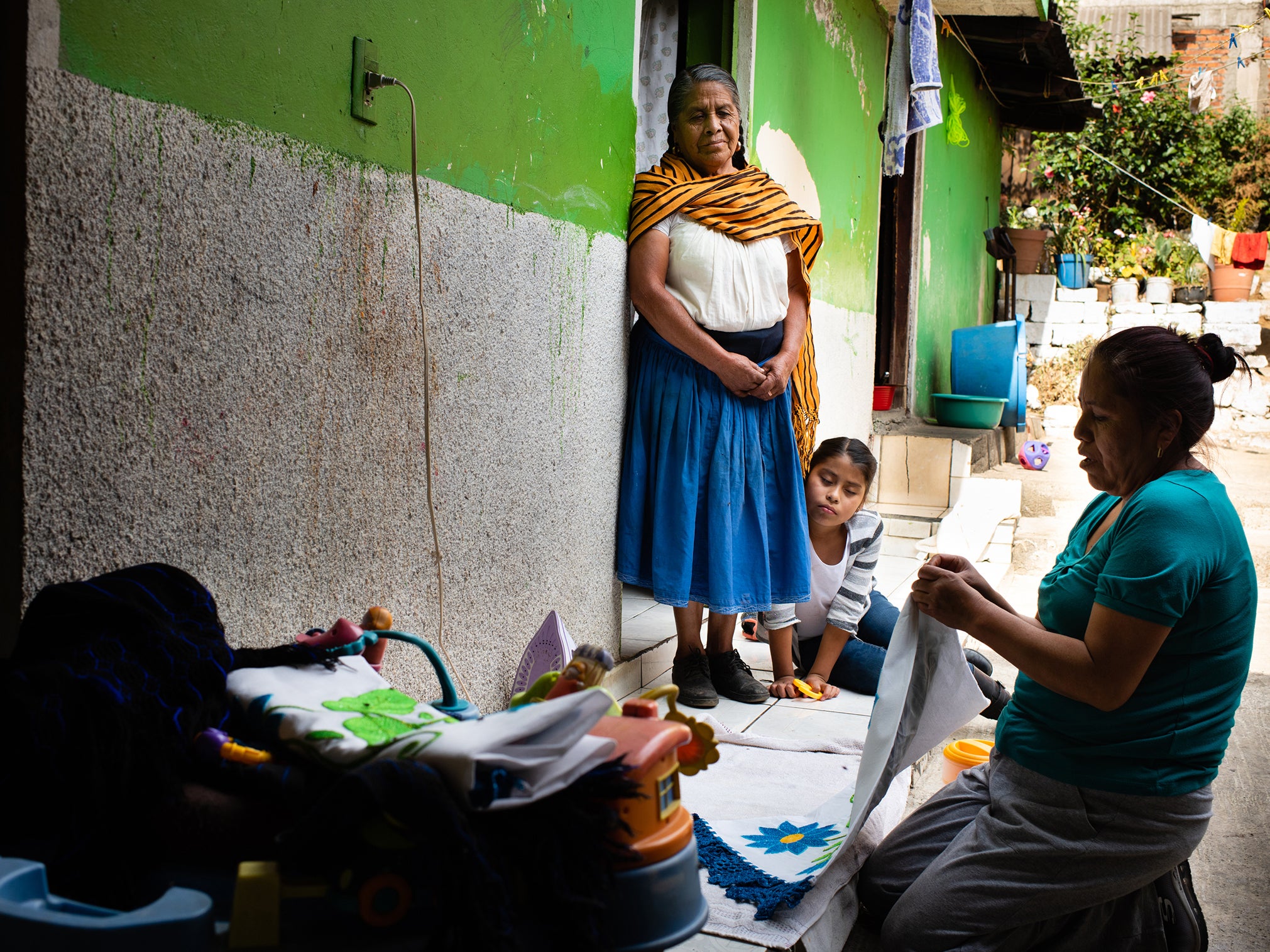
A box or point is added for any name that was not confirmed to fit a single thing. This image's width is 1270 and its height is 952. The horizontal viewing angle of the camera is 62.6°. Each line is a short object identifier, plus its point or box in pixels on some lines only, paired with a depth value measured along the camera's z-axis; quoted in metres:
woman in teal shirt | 1.79
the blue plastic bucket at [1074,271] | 13.05
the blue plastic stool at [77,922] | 0.95
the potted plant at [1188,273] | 12.80
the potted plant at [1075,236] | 13.84
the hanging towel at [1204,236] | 12.87
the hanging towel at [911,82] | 6.15
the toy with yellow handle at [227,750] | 1.16
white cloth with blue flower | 2.09
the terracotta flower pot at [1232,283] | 12.59
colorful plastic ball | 9.09
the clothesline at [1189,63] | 12.49
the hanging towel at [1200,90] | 15.18
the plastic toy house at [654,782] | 1.15
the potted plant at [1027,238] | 12.73
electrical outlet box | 2.15
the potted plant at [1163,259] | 12.92
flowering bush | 14.27
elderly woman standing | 3.33
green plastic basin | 8.23
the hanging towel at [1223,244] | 12.85
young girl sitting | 3.60
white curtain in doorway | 4.88
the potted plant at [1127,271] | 12.97
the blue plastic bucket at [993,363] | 8.94
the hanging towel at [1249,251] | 12.72
